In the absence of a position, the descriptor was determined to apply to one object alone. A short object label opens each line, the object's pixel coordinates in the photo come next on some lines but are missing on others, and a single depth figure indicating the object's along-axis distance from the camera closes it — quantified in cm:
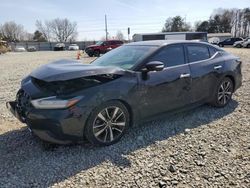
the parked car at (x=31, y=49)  4387
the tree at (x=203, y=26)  6130
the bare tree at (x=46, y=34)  7539
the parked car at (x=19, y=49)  4158
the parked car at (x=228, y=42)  3180
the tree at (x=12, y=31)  7361
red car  1918
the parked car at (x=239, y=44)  2732
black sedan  236
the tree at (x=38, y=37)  6894
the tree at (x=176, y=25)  5942
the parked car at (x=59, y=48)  4188
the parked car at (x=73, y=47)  4319
